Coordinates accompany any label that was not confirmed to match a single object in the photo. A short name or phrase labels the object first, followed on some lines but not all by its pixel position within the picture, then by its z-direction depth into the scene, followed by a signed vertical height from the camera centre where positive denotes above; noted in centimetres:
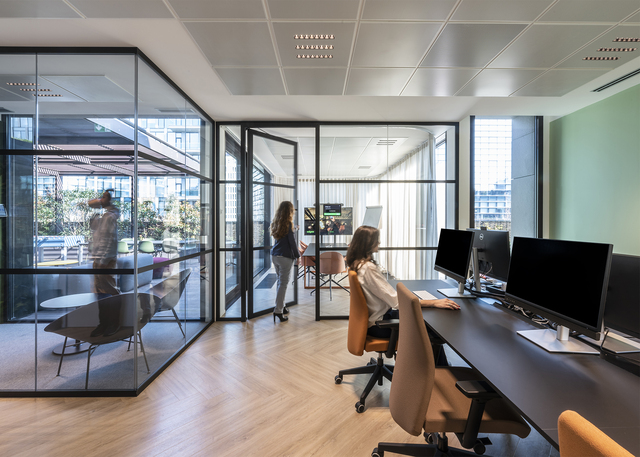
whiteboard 429 +14
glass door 434 +40
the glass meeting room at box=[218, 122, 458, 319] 434 +50
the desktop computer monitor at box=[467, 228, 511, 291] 247 -25
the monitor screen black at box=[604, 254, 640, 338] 139 -35
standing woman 425 -32
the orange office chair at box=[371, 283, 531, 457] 129 -87
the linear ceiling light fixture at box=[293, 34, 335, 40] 224 +147
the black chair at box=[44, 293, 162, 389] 241 -83
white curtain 440 +33
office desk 98 -66
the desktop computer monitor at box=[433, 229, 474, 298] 241 -28
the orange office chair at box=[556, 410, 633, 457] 51 -40
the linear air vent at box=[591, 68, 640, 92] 304 +161
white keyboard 252 -63
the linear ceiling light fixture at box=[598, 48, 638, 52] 248 +152
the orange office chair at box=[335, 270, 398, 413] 227 -90
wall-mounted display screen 447 +6
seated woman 233 -50
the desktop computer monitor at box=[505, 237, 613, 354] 131 -31
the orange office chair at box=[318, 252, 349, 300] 460 -62
